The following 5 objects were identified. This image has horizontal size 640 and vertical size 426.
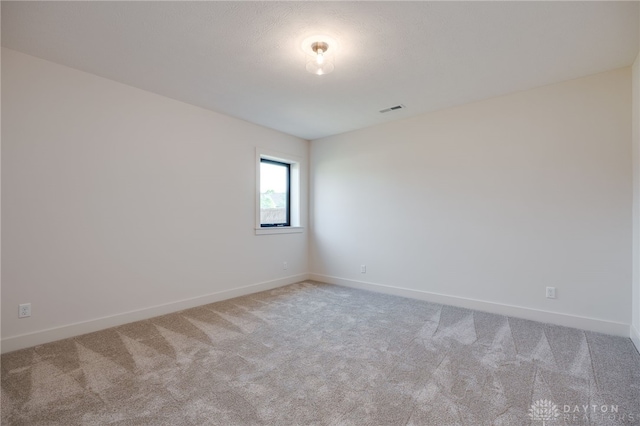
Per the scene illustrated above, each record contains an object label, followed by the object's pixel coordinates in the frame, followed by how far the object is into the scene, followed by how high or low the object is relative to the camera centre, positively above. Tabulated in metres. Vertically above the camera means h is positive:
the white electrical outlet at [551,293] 3.05 -0.82
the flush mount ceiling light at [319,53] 2.30 +1.30
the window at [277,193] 4.49 +0.32
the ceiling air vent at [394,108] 3.66 +1.31
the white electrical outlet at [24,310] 2.46 -0.82
